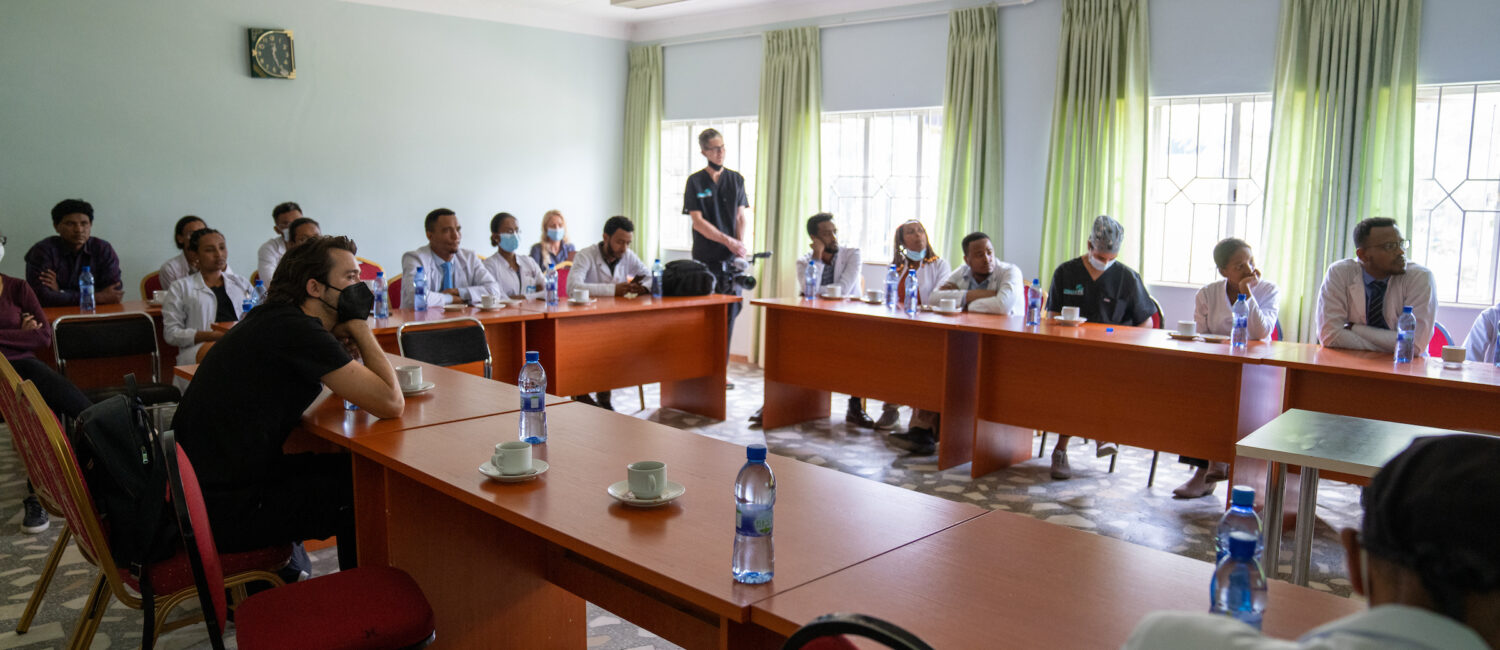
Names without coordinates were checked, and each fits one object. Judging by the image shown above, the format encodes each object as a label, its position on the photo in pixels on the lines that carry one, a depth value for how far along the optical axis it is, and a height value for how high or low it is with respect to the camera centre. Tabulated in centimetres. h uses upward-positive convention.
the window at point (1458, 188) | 482 +29
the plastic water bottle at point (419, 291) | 493 -38
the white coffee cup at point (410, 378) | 288 -49
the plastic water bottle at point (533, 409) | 234 -47
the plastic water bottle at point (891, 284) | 531 -31
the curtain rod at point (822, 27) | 657 +153
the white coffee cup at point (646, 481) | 181 -50
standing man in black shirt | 665 +12
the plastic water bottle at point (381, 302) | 453 -41
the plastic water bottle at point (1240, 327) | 382 -36
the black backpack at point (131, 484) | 202 -59
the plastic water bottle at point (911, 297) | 495 -35
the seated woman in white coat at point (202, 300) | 434 -41
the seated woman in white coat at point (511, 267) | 579 -28
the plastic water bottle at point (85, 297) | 482 -44
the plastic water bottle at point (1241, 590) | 124 -48
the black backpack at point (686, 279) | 565 -32
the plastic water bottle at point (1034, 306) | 455 -35
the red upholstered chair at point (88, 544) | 192 -70
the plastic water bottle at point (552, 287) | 522 -36
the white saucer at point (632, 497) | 181 -53
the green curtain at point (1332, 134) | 475 +56
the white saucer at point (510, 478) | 196 -53
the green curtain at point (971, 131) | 620 +68
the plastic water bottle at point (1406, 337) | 344 -35
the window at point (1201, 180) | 546 +35
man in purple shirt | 516 -29
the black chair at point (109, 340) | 382 -56
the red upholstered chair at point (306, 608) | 176 -79
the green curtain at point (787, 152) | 720 +60
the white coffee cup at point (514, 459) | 198 -50
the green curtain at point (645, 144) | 827 +72
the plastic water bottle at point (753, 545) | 146 -50
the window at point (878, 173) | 686 +44
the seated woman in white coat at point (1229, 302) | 414 -29
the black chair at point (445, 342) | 373 -50
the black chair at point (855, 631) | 92 -40
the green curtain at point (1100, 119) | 557 +71
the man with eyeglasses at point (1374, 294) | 380 -21
